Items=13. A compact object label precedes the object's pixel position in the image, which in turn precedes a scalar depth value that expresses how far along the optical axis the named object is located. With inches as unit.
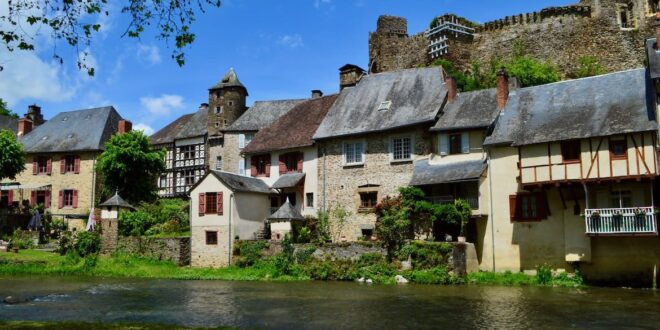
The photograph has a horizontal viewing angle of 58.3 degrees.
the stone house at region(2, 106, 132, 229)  1779.0
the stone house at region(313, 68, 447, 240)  1256.8
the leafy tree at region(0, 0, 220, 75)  348.5
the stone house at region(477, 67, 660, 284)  903.7
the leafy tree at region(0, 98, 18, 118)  2396.7
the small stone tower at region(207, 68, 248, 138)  1859.0
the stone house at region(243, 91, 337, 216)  1390.3
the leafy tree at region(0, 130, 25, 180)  1595.7
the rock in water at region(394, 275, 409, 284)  1005.4
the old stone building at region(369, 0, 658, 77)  1681.8
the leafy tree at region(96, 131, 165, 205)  1616.6
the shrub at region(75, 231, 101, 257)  1327.5
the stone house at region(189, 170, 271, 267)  1272.1
